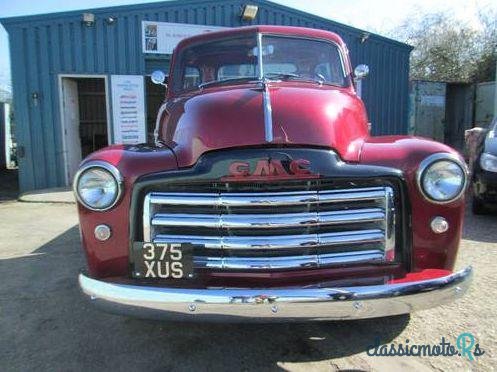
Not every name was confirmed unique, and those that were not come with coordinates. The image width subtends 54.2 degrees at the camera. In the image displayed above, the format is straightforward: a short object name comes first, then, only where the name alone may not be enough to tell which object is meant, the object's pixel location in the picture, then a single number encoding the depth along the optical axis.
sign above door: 10.18
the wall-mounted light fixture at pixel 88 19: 9.56
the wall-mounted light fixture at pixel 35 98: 9.57
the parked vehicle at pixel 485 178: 6.10
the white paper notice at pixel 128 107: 10.16
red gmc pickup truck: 2.35
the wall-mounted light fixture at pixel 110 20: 9.82
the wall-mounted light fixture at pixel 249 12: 10.38
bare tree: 19.47
